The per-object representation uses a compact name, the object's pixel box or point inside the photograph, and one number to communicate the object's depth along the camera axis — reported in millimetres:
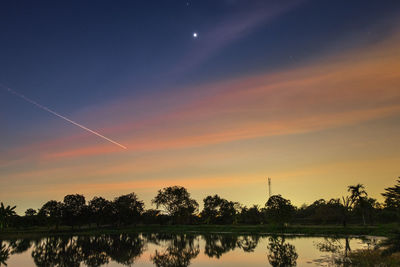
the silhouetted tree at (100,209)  130875
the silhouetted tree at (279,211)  74875
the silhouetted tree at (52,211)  120688
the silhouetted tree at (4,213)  88969
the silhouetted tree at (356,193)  77800
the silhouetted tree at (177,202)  132875
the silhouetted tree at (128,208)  132000
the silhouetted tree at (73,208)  122062
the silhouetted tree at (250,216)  122625
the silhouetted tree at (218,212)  126212
